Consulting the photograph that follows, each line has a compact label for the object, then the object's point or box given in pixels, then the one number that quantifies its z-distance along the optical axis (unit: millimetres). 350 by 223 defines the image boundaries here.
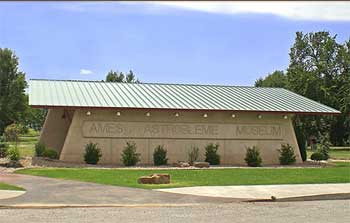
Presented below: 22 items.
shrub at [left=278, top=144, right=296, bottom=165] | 27828
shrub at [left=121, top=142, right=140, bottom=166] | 25469
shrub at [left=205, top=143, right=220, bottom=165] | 26853
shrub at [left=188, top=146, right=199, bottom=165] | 26672
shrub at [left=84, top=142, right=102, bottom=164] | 25359
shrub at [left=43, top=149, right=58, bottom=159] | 25719
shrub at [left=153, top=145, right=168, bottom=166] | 26188
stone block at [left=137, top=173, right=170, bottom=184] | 16594
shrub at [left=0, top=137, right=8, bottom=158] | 26903
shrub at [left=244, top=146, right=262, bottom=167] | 26950
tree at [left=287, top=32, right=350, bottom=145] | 59062
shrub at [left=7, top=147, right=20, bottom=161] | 23219
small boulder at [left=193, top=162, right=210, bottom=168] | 24636
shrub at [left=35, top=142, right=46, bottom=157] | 26086
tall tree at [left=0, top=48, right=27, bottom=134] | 60250
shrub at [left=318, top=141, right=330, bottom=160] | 31650
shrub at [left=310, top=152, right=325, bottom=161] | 29672
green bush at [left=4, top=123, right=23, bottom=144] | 26609
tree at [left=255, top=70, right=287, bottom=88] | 92325
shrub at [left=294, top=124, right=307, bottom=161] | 29886
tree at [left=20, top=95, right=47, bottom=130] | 64125
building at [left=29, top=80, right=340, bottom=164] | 25922
